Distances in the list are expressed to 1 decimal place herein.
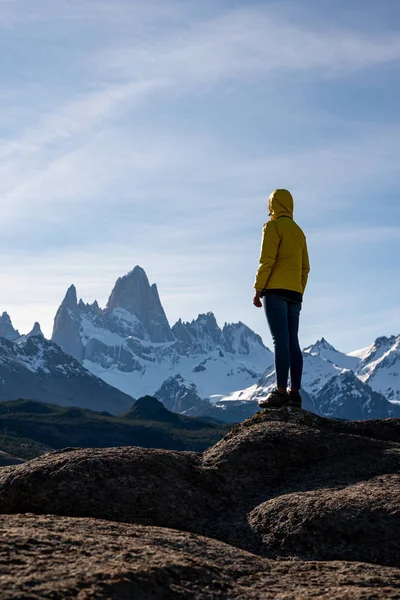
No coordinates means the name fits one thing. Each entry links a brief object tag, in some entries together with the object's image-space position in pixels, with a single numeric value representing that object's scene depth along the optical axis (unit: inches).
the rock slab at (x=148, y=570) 226.2
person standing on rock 524.4
